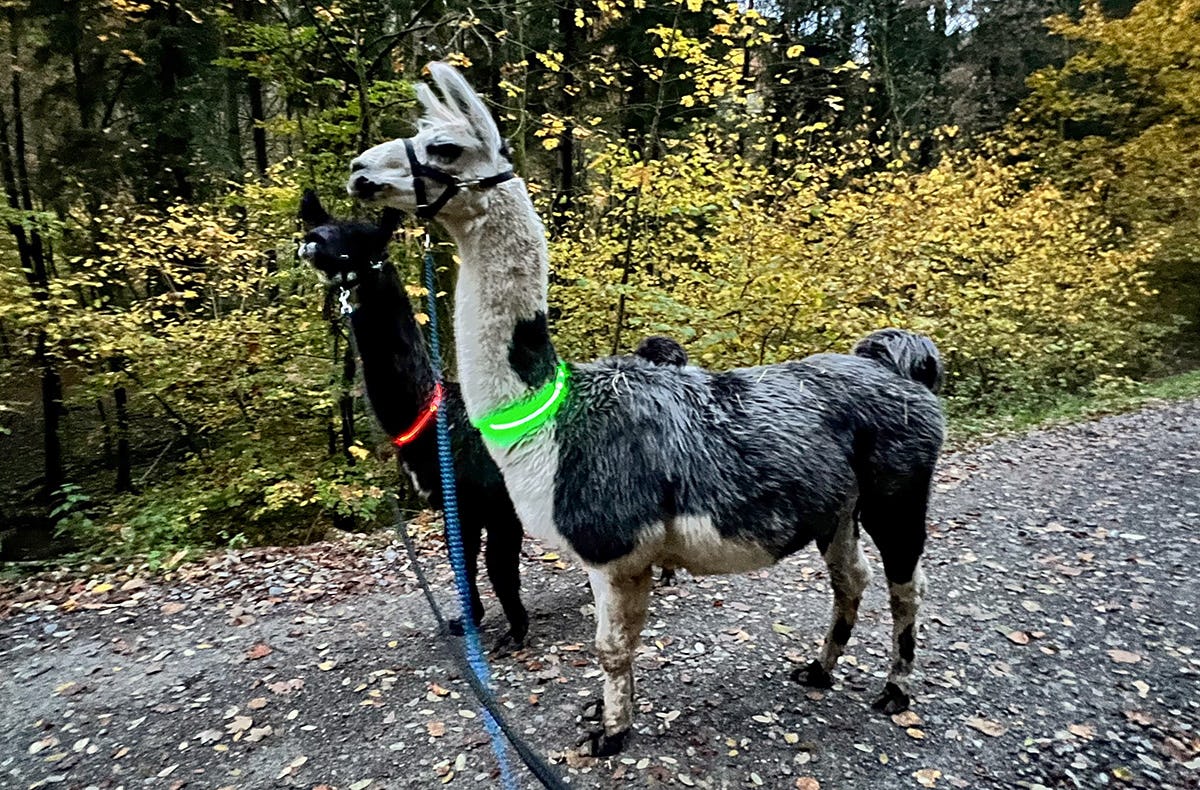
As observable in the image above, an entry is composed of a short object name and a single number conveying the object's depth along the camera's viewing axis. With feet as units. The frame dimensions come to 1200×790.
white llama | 8.00
